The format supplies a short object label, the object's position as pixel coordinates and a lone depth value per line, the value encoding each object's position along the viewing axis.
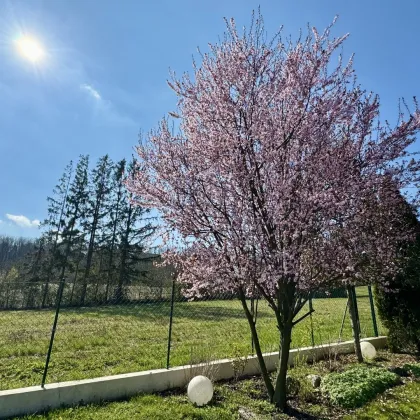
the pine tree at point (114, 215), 24.64
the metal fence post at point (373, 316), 8.01
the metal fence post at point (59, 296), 4.59
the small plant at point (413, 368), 5.42
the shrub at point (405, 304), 6.58
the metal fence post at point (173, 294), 5.46
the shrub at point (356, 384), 4.27
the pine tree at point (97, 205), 25.05
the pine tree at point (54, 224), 24.17
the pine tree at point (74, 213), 24.44
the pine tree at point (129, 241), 24.28
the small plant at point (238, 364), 5.13
